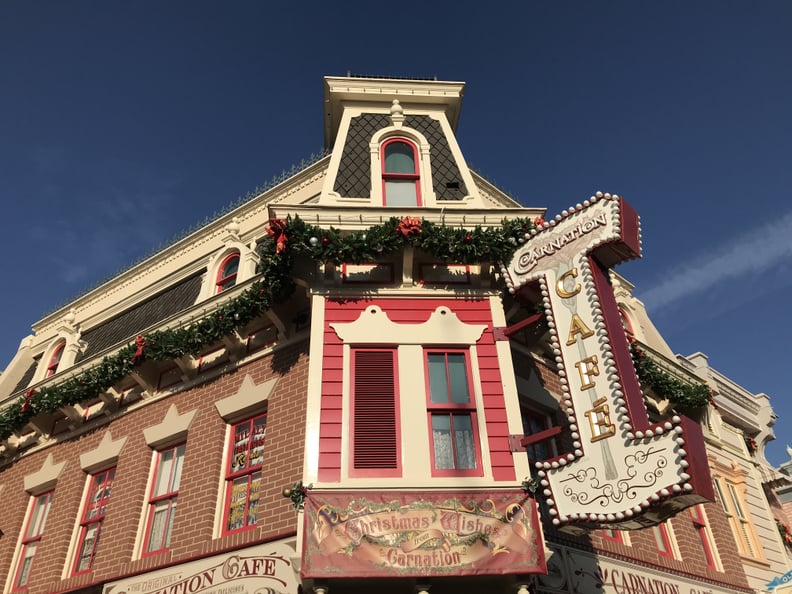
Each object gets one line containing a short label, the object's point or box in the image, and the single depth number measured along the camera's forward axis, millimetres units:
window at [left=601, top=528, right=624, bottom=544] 11969
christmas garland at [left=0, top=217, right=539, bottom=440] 10562
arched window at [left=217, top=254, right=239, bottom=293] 15026
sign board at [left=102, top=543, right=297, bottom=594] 9578
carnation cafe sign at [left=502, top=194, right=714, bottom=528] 8008
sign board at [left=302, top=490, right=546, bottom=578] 8141
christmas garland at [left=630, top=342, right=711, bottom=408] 14445
